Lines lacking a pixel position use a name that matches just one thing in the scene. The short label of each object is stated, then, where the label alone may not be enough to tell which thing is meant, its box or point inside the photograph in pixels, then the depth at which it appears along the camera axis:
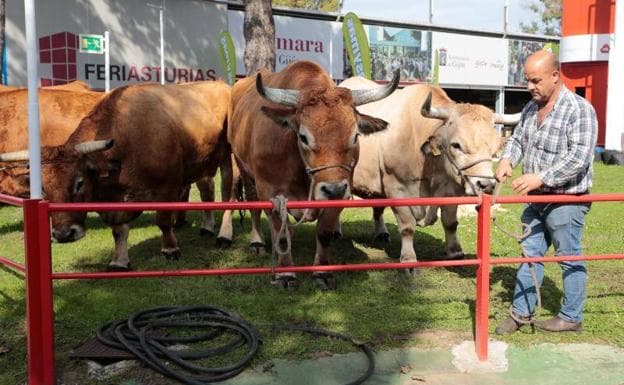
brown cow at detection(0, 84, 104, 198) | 8.22
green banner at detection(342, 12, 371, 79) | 20.84
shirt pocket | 4.71
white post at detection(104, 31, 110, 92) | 16.42
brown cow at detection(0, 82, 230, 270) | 6.55
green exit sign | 16.25
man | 4.61
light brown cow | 6.06
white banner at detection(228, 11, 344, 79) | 25.83
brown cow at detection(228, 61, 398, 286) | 5.33
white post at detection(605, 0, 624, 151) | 20.61
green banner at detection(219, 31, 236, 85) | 21.45
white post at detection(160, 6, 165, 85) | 22.52
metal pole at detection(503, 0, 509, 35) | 38.77
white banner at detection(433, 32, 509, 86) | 33.06
